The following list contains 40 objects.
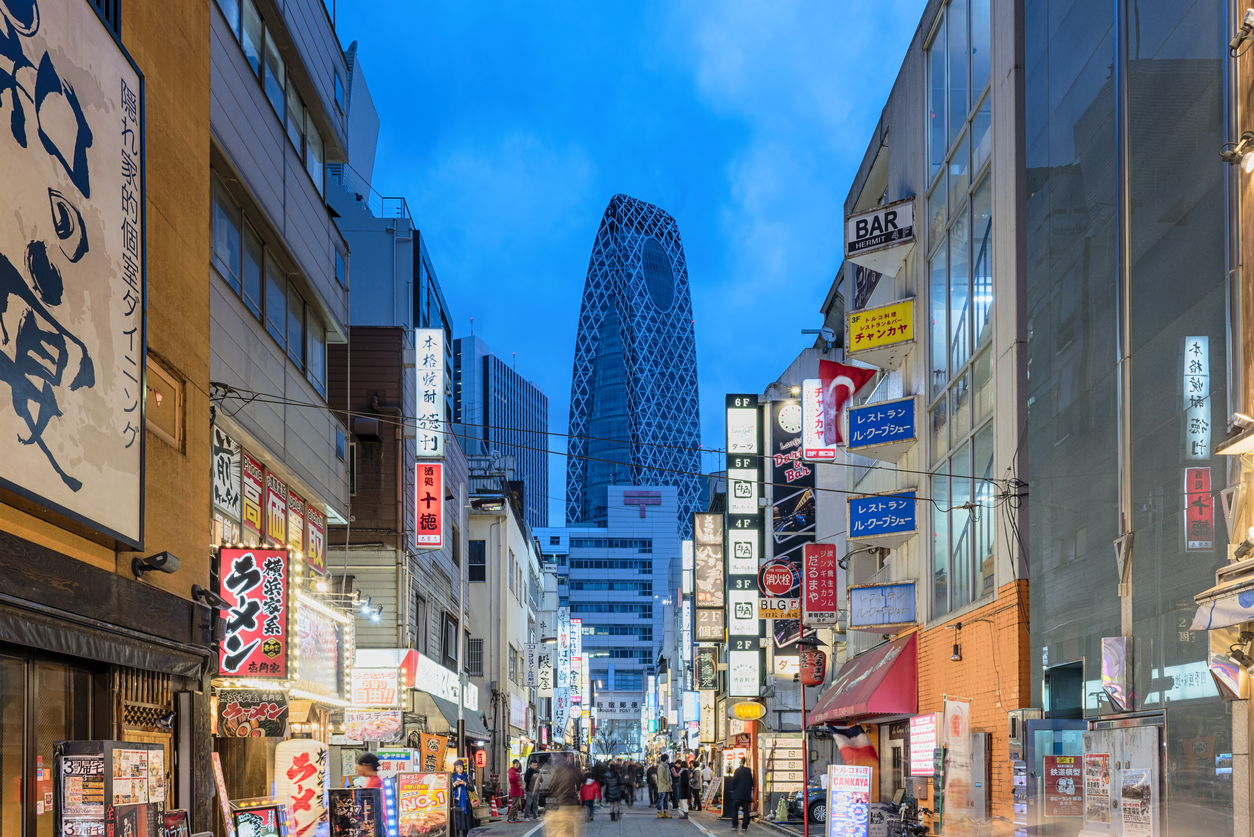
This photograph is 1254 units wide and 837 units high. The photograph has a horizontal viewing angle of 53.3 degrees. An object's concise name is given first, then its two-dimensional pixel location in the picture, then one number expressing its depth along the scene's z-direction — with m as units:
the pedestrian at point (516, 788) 36.64
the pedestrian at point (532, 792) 38.09
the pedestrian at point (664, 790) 37.72
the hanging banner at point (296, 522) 20.80
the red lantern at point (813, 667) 30.31
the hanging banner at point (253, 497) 17.75
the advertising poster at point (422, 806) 18.16
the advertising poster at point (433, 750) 28.89
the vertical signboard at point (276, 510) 19.14
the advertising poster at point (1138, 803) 11.72
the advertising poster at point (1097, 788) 12.76
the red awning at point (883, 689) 22.94
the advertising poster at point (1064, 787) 14.06
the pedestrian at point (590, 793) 34.12
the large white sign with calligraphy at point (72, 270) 8.39
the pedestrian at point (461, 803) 25.06
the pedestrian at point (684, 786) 37.88
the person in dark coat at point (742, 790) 29.11
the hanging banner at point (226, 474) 16.22
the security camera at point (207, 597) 13.12
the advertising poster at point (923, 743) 20.16
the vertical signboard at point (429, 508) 31.64
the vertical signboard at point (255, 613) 14.72
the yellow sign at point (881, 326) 22.73
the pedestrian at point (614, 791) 35.59
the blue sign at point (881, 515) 22.70
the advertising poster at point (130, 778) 9.02
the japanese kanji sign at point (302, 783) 15.73
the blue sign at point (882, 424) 22.34
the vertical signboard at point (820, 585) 30.45
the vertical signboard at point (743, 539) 39.81
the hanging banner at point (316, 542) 22.22
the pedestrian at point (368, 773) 16.02
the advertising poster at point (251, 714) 14.90
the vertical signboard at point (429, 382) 30.88
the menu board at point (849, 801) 17.81
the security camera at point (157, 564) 11.21
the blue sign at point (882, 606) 22.91
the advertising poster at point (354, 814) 15.46
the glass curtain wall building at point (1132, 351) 11.32
